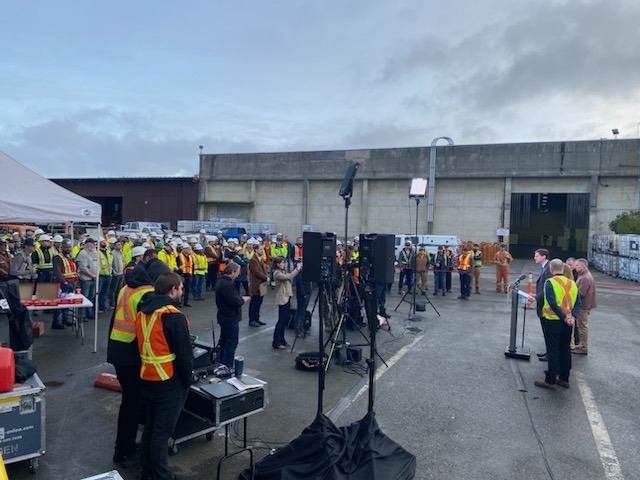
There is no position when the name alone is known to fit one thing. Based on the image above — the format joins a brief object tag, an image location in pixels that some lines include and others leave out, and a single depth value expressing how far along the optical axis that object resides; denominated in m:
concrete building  29.17
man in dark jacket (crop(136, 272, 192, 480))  3.84
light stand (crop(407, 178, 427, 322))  12.29
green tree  24.50
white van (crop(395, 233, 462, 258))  25.98
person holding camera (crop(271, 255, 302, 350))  8.53
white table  7.41
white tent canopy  6.72
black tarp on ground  3.70
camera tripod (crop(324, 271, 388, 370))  7.72
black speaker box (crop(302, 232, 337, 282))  5.48
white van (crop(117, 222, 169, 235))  31.68
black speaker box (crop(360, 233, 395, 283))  5.36
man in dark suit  6.94
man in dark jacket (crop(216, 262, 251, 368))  6.58
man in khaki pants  8.34
